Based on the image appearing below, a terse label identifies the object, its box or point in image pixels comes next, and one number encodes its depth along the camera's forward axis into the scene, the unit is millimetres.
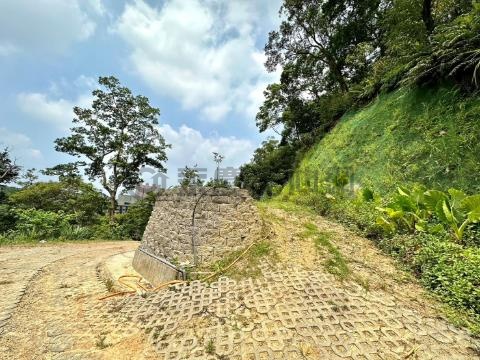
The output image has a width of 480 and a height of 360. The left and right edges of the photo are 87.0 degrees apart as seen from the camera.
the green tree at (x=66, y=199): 16750
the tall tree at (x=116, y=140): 16859
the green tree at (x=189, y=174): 19031
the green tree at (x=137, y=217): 15703
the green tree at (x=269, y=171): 13648
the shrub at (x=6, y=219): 15078
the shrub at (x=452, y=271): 3006
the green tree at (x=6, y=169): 17859
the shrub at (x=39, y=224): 11000
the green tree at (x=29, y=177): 19781
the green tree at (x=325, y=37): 12836
